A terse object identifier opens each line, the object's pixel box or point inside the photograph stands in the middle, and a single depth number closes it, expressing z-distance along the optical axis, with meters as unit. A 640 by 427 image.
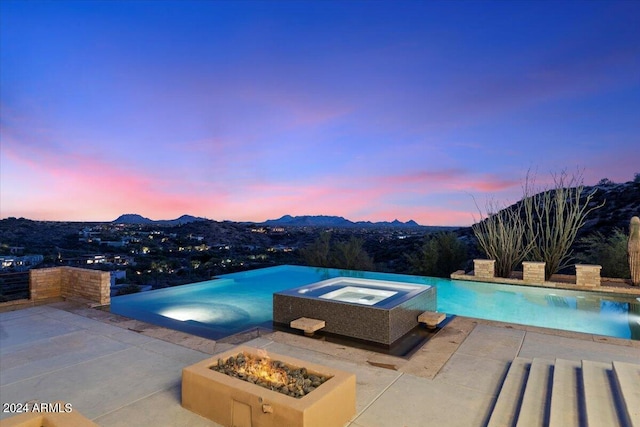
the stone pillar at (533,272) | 8.29
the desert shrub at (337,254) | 11.88
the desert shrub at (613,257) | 8.38
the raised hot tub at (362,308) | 4.51
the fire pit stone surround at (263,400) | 2.14
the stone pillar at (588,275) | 7.60
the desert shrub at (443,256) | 10.45
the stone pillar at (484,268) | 8.95
